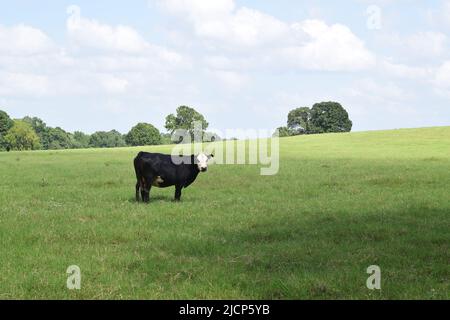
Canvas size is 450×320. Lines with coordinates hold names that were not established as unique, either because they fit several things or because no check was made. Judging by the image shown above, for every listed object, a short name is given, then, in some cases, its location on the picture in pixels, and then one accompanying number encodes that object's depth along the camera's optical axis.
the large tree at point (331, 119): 137.00
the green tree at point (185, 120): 135.00
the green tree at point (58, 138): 177.41
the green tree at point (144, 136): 143.75
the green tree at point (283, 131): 143.00
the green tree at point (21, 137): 125.38
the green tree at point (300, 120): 146.88
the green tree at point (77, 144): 188.82
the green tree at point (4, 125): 125.36
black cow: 18.97
